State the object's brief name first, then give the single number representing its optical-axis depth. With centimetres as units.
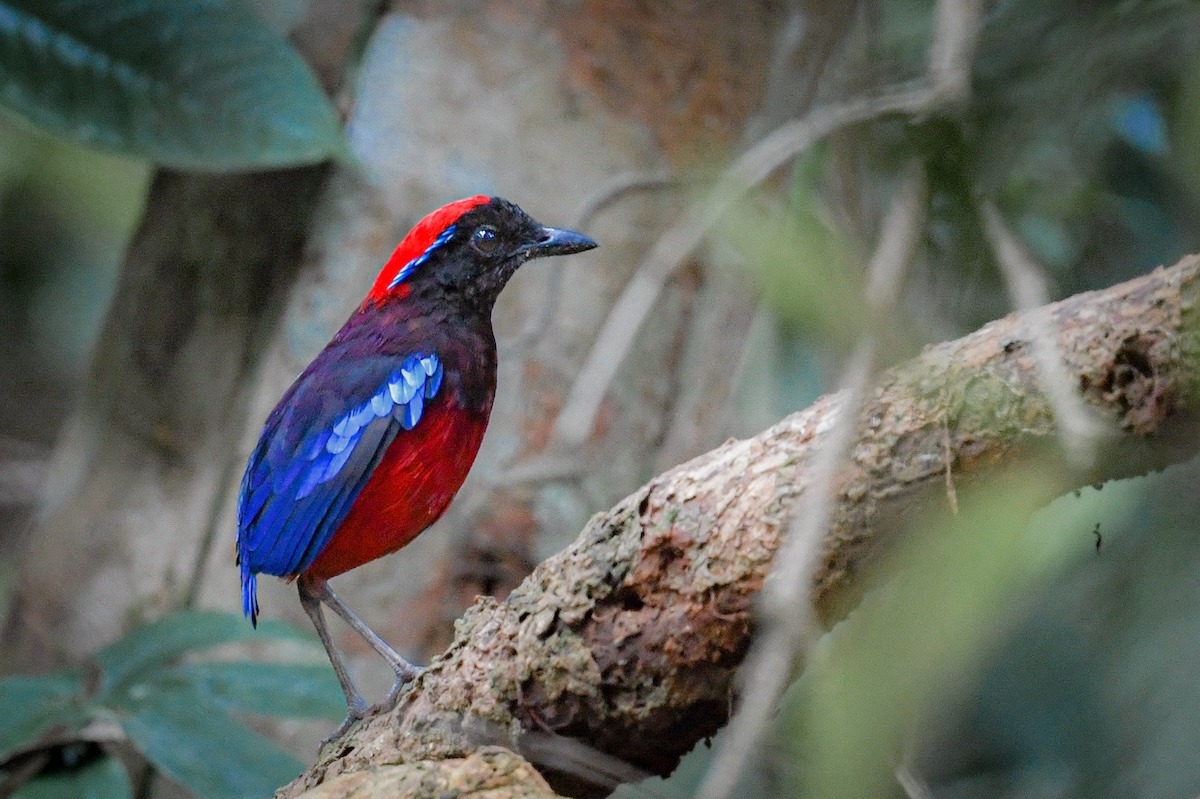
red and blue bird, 631
